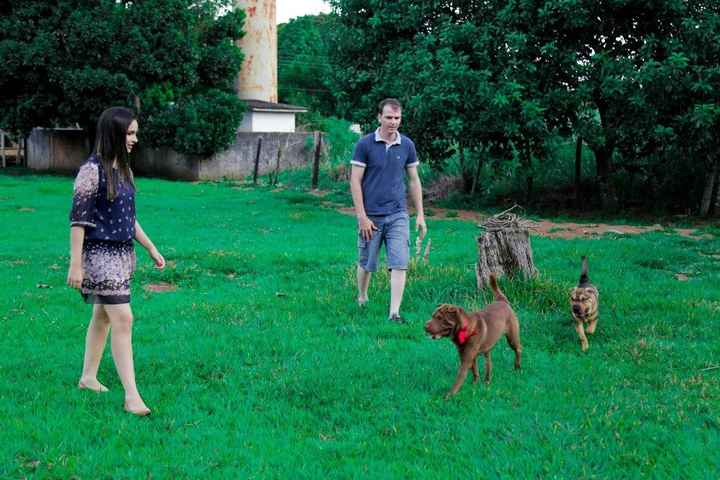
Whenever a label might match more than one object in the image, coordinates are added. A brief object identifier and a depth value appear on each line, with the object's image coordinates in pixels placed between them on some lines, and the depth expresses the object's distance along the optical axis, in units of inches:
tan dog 268.2
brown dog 211.6
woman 200.2
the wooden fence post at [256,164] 1176.2
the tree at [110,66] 1173.7
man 307.7
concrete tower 1491.1
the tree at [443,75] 652.7
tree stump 352.5
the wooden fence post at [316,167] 1026.1
